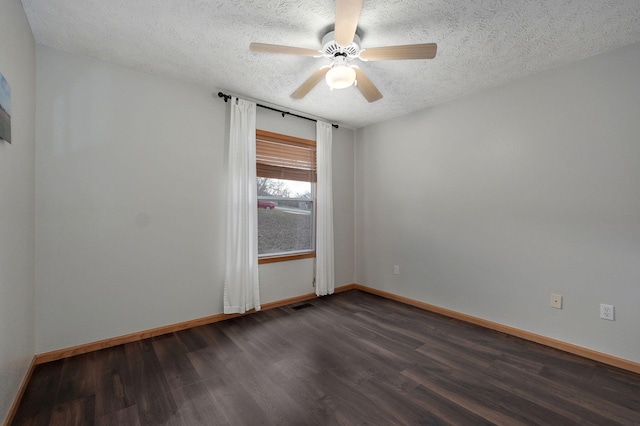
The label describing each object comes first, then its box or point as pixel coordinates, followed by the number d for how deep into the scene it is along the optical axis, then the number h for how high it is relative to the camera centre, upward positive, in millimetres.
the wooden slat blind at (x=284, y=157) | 3422 +749
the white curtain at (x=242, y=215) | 3049 -19
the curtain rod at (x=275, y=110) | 3021 +1304
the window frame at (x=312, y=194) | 3411 +273
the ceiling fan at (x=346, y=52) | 1588 +1122
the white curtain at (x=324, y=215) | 3822 -20
